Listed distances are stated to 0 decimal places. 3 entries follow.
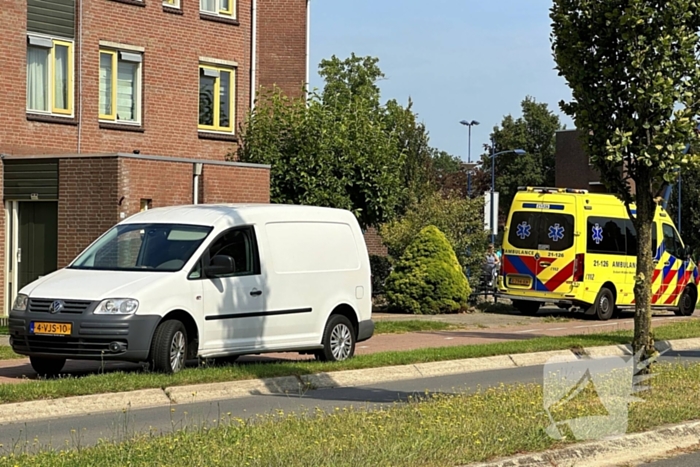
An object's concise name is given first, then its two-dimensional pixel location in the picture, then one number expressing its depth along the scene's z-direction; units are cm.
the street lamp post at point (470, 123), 7506
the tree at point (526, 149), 9200
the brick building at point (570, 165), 7325
